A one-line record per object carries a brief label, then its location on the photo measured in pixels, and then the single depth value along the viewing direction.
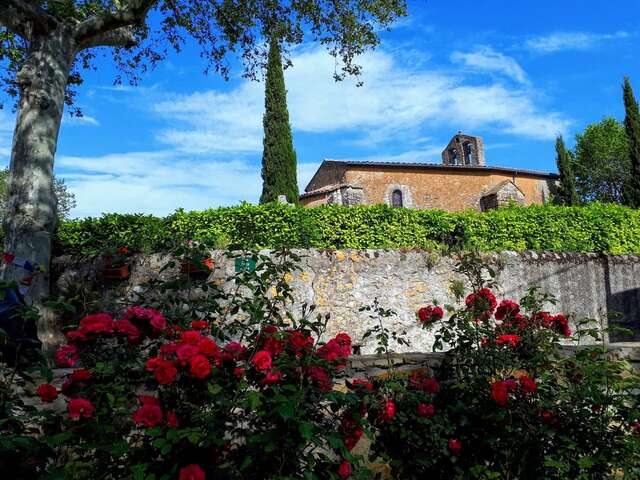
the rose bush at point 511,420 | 2.66
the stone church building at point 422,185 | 25.70
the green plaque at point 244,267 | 2.89
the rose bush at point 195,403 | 1.98
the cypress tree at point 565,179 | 29.56
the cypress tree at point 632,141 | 25.36
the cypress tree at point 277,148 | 20.59
